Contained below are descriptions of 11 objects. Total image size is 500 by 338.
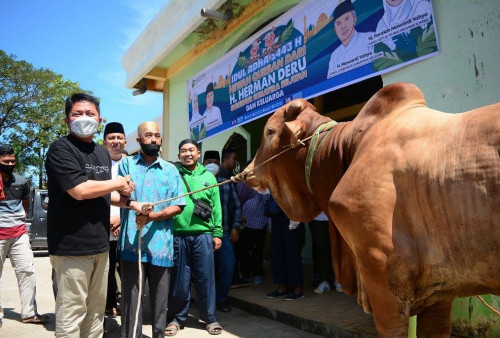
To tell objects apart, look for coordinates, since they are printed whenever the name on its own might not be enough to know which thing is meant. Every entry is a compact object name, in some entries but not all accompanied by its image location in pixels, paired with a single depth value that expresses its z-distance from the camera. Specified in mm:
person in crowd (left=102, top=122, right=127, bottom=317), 4699
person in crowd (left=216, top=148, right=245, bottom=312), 5348
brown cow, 1565
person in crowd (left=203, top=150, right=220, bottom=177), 6748
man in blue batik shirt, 3465
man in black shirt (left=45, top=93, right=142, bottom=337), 2729
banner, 4051
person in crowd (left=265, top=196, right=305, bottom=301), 5363
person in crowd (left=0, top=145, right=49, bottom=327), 5031
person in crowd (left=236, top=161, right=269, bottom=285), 6551
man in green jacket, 4484
